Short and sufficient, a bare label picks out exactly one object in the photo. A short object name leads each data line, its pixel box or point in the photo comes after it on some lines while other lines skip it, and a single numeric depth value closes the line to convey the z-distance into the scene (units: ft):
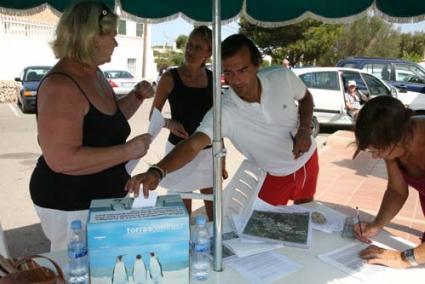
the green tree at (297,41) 74.93
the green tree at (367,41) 86.89
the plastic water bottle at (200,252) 4.41
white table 4.51
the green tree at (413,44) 96.78
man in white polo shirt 6.31
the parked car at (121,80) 42.53
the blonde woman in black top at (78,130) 5.02
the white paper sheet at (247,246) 5.03
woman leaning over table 4.59
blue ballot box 3.76
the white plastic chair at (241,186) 7.54
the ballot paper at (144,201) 4.20
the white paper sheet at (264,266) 4.53
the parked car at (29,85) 34.73
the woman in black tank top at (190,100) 8.75
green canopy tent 8.49
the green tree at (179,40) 123.21
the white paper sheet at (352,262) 4.69
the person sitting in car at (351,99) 25.76
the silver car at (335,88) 26.86
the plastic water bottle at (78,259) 4.09
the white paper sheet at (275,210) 5.33
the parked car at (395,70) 30.89
